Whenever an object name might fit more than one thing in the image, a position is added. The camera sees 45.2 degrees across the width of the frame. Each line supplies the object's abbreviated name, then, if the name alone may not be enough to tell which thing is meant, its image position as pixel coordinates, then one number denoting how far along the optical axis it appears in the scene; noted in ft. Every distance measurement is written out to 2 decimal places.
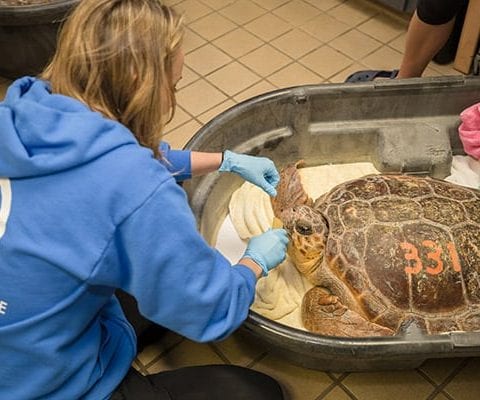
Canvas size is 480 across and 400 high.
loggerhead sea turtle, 3.68
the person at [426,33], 4.86
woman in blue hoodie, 2.11
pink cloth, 4.68
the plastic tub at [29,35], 5.24
